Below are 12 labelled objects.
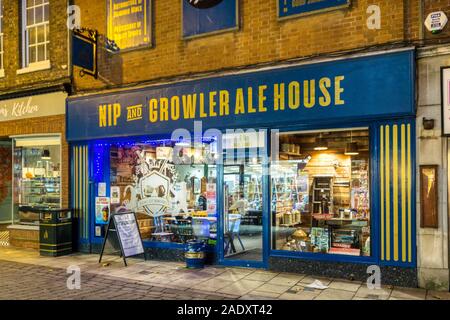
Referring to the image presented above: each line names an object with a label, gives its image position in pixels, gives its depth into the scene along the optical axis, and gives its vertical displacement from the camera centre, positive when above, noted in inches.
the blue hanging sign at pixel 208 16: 350.9 +125.3
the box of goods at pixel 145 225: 400.8 -57.1
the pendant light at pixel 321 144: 332.2 +15.5
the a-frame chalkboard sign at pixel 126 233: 365.4 -60.5
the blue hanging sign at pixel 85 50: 400.2 +109.7
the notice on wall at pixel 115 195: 425.1 -30.2
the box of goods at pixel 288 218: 346.3 -44.1
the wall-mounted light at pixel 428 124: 274.4 +25.4
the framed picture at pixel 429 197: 272.2 -21.6
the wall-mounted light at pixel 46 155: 466.0 +11.1
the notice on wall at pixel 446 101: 270.8 +39.3
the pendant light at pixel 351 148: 316.5 +11.6
